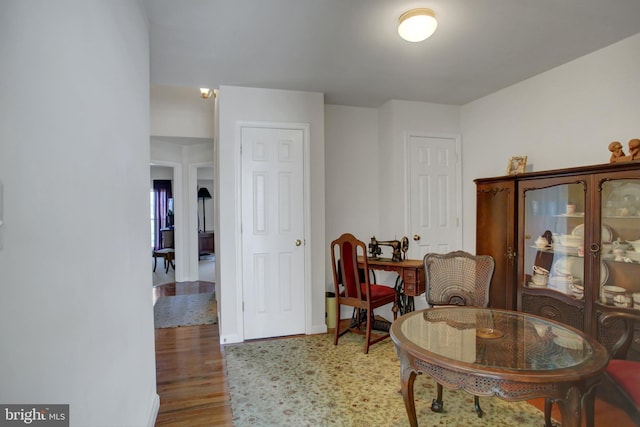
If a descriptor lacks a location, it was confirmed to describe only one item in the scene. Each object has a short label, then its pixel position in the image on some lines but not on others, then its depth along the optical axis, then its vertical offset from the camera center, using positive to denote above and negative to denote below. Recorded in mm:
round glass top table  1262 -636
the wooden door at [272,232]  3463 -245
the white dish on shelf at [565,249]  2671 -352
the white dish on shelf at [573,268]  2404 -485
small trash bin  3773 -1158
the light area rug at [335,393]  2070 -1305
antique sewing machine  3457 -415
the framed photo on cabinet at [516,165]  3254 +407
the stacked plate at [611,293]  2326 -606
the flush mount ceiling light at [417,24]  2101 +1154
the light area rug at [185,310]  3994 -1334
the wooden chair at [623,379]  1578 -856
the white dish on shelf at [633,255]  2252 -337
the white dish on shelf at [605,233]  2395 -195
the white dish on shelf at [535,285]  2901 -691
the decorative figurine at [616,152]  2391 +381
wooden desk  3129 -611
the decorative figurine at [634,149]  2259 +384
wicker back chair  2432 -529
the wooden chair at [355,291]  3074 -803
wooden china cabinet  2322 -270
